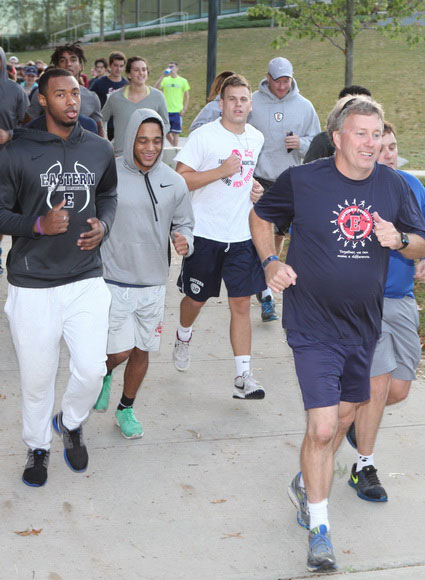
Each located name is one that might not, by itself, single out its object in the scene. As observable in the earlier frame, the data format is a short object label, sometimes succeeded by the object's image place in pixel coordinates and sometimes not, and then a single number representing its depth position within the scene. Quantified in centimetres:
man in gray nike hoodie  570
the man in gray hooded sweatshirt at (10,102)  835
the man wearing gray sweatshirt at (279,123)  872
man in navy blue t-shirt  436
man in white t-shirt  671
